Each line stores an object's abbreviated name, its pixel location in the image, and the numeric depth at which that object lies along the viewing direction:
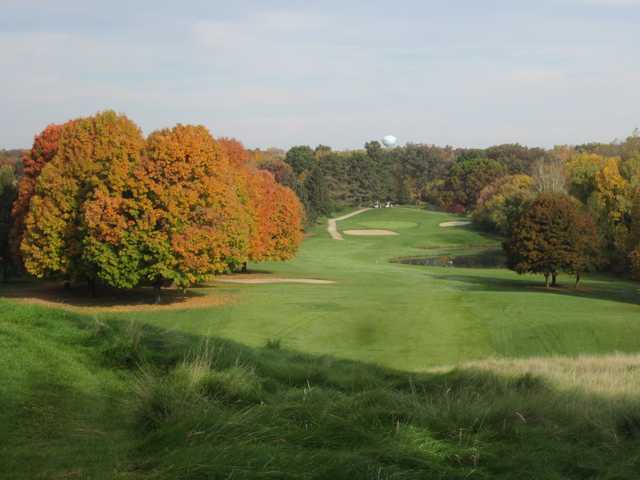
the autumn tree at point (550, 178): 74.31
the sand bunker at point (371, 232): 95.93
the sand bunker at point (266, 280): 47.25
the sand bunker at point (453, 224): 104.31
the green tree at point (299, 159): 139.00
